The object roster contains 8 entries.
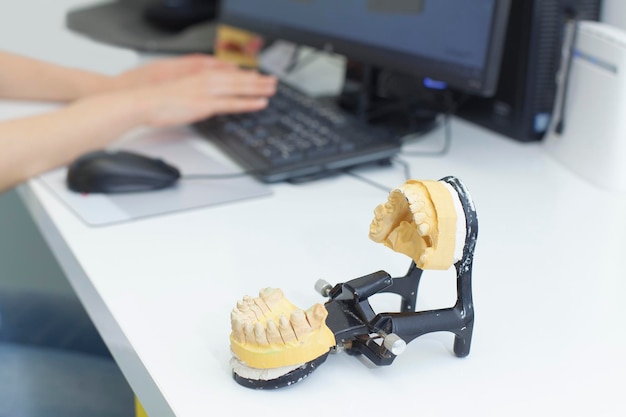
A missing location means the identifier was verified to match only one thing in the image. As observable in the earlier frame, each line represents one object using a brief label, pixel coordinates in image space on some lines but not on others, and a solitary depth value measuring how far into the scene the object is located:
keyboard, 0.84
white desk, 0.48
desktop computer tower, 0.93
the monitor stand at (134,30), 1.36
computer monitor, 0.82
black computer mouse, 0.78
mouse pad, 0.74
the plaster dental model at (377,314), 0.47
